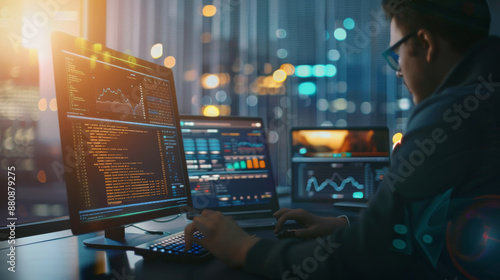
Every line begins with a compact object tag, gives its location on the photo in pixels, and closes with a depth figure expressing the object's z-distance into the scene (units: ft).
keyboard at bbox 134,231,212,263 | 2.85
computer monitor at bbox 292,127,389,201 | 6.66
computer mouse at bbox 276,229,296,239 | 3.65
